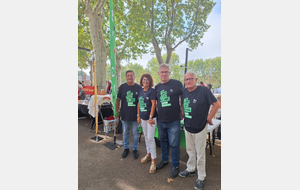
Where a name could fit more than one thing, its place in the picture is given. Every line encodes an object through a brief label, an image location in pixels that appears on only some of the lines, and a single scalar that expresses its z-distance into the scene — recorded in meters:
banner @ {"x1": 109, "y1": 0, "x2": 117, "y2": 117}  3.67
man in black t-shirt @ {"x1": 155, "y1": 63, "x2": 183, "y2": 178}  2.47
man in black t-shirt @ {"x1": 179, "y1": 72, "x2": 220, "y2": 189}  2.14
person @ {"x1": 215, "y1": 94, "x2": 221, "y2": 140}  3.93
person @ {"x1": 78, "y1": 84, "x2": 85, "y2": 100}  7.55
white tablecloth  5.05
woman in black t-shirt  2.69
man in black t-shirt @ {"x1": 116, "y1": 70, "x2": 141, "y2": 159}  3.15
